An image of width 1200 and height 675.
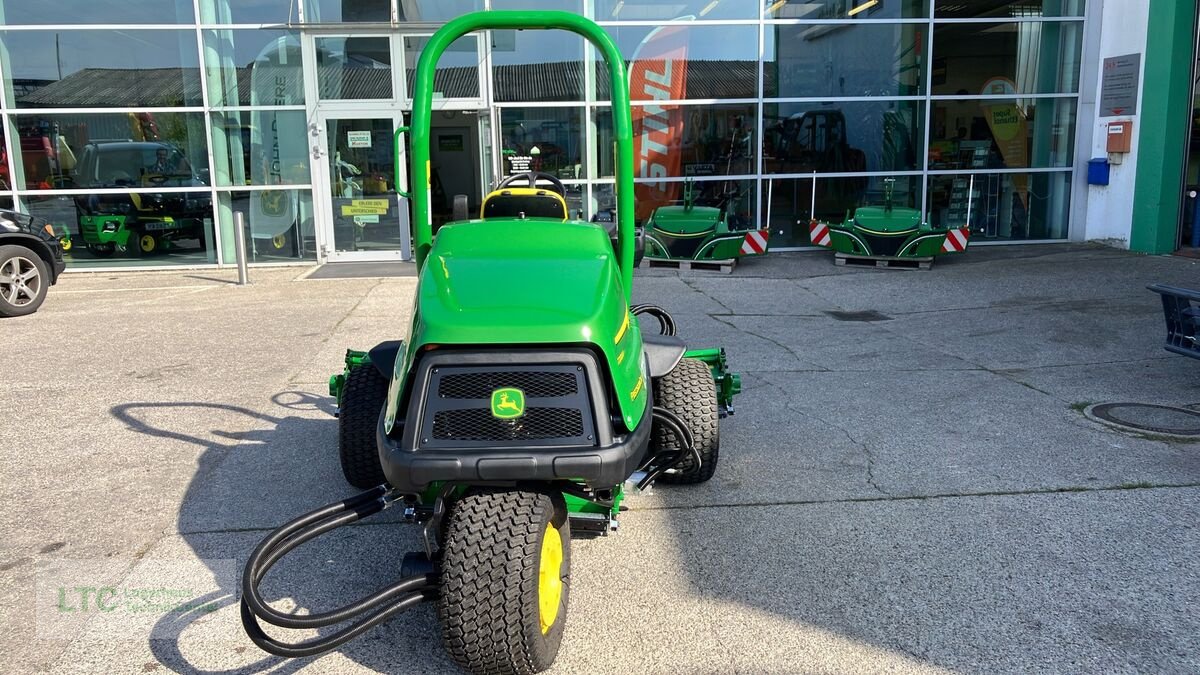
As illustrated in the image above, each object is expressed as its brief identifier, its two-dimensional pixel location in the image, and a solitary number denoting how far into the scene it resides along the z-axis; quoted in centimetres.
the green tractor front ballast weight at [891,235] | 1246
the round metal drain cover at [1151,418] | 545
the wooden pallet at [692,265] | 1279
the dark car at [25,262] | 966
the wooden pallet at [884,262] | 1259
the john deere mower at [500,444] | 290
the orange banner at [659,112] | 1432
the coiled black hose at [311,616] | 277
